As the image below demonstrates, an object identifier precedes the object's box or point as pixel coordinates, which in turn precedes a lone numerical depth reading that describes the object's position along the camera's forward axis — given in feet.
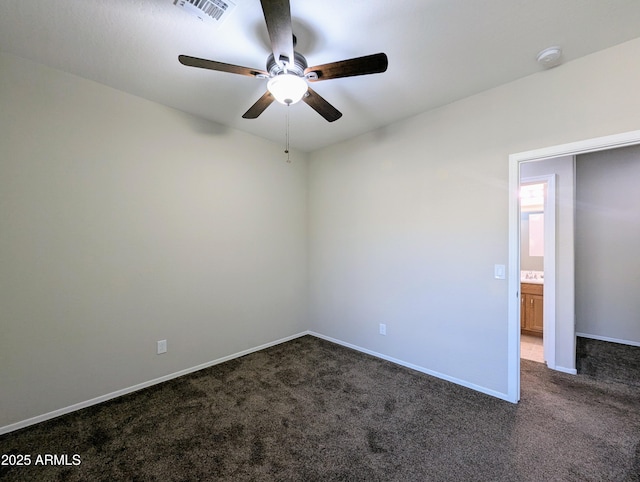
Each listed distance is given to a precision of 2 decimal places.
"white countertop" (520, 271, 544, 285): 13.78
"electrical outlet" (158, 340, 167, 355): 8.93
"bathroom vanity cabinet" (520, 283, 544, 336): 12.88
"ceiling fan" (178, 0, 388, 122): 4.59
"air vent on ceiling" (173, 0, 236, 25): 5.08
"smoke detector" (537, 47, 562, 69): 6.32
